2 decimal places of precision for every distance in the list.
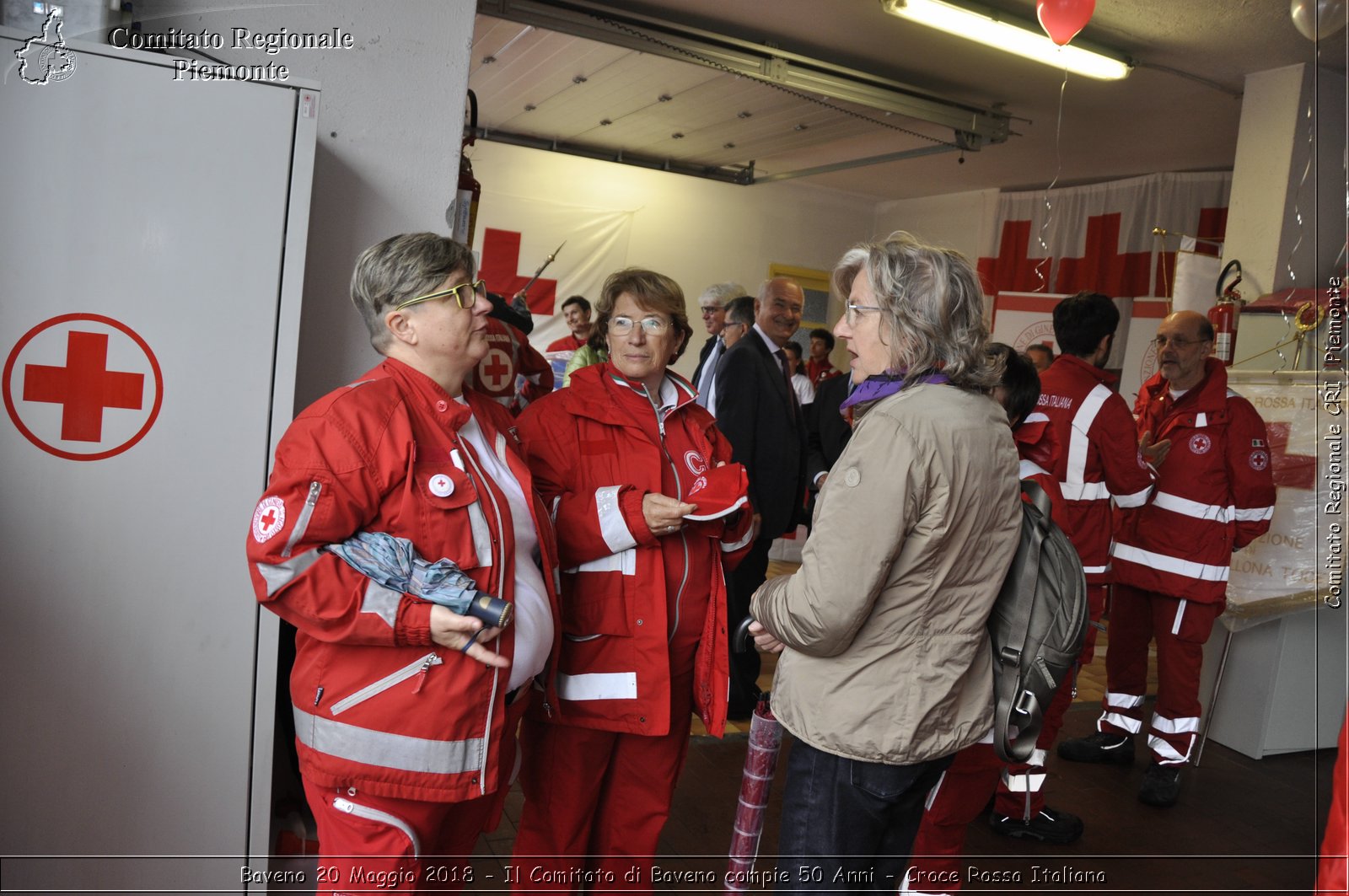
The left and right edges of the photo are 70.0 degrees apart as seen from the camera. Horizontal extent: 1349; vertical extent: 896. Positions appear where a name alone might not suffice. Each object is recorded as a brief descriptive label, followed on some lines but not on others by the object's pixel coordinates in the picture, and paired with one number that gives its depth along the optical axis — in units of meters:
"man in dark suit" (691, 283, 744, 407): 5.22
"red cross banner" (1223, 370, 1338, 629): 3.79
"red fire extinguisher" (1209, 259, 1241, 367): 4.41
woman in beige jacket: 1.47
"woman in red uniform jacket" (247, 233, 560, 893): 1.44
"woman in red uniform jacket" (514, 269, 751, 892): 1.97
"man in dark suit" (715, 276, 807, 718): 3.59
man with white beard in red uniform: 3.47
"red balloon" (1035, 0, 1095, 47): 3.65
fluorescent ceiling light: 4.61
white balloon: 1.84
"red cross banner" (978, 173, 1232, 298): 7.28
